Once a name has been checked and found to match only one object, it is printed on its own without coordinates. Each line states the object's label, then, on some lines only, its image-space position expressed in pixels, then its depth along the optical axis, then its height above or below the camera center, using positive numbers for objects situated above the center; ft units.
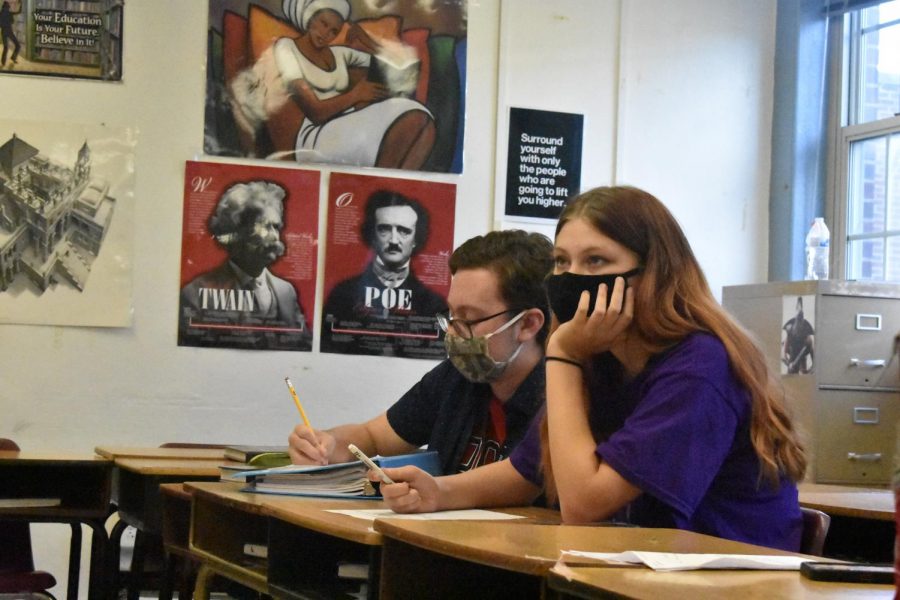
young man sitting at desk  14.26 -0.08
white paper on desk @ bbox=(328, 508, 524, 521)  10.61 -0.95
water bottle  28.88 +1.47
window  28.55 +2.94
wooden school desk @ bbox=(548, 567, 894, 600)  6.13 -0.75
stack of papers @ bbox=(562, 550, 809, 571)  6.99 -0.74
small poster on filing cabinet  25.41 +0.21
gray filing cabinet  25.23 -0.38
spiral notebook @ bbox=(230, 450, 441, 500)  12.89 -0.94
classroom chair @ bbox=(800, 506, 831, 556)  10.69 -0.94
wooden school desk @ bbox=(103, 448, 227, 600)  18.14 -1.53
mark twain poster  27.19 +0.96
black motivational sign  29.21 +2.47
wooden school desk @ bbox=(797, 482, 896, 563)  14.19 -1.27
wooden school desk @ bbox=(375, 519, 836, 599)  7.87 -0.82
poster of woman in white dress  27.54 +3.43
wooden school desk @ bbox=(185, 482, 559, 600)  9.87 -1.19
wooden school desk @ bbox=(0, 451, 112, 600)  18.79 -1.65
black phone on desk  7.00 -0.75
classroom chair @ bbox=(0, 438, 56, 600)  18.46 -2.35
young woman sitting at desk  10.04 -0.30
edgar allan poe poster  28.00 +0.95
